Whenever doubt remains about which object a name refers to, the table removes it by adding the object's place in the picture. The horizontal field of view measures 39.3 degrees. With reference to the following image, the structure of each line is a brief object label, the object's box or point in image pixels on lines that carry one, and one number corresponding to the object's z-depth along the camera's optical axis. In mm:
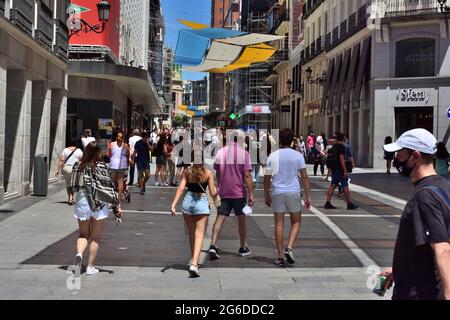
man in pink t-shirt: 8703
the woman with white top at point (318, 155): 25812
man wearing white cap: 3312
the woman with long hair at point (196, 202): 7480
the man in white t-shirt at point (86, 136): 16689
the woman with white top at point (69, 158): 13547
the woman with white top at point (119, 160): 14752
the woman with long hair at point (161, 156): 19906
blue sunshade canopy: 20656
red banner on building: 29167
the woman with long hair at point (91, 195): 7352
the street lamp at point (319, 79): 41916
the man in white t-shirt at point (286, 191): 8156
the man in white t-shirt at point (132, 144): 19384
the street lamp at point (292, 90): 53062
